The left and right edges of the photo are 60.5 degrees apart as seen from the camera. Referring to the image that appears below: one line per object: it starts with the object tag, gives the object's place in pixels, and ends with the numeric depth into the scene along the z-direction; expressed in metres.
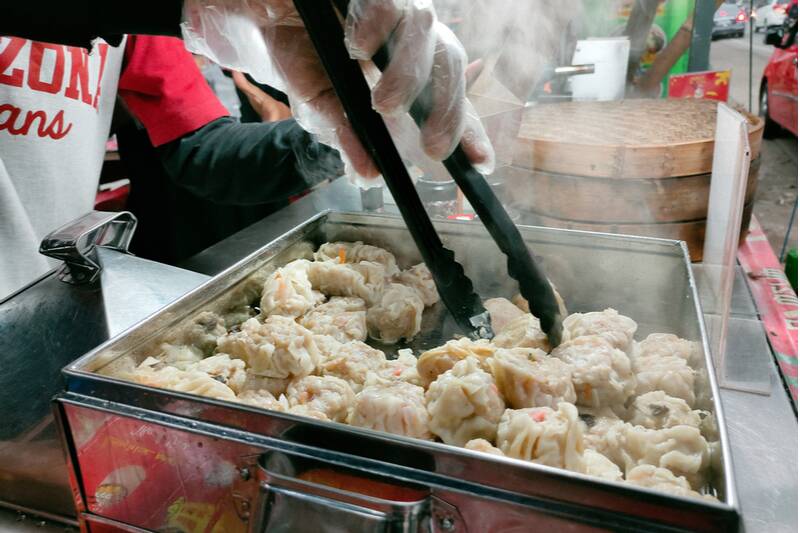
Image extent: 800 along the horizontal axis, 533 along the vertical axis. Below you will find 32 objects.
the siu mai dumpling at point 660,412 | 0.41
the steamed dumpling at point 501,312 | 0.54
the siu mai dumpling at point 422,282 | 0.60
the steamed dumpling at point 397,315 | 0.56
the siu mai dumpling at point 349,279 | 0.60
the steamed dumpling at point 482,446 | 0.38
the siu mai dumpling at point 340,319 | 0.55
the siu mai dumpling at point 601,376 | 0.45
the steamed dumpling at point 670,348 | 0.46
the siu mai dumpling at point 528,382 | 0.43
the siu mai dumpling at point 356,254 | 0.63
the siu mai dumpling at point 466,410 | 0.41
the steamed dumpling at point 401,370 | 0.48
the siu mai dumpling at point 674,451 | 0.37
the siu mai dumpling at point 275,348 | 0.48
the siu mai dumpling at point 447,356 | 0.46
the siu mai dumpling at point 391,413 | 0.41
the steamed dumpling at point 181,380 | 0.44
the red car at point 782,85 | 2.11
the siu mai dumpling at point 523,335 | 0.50
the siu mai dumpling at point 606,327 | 0.48
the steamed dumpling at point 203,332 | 0.51
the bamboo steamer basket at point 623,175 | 0.67
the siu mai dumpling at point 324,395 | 0.46
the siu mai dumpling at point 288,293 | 0.56
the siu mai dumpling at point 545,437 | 0.38
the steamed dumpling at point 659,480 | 0.35
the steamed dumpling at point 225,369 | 0.49
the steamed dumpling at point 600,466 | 0.38
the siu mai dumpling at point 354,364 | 0.49
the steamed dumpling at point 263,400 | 0.46
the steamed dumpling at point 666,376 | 0.44
